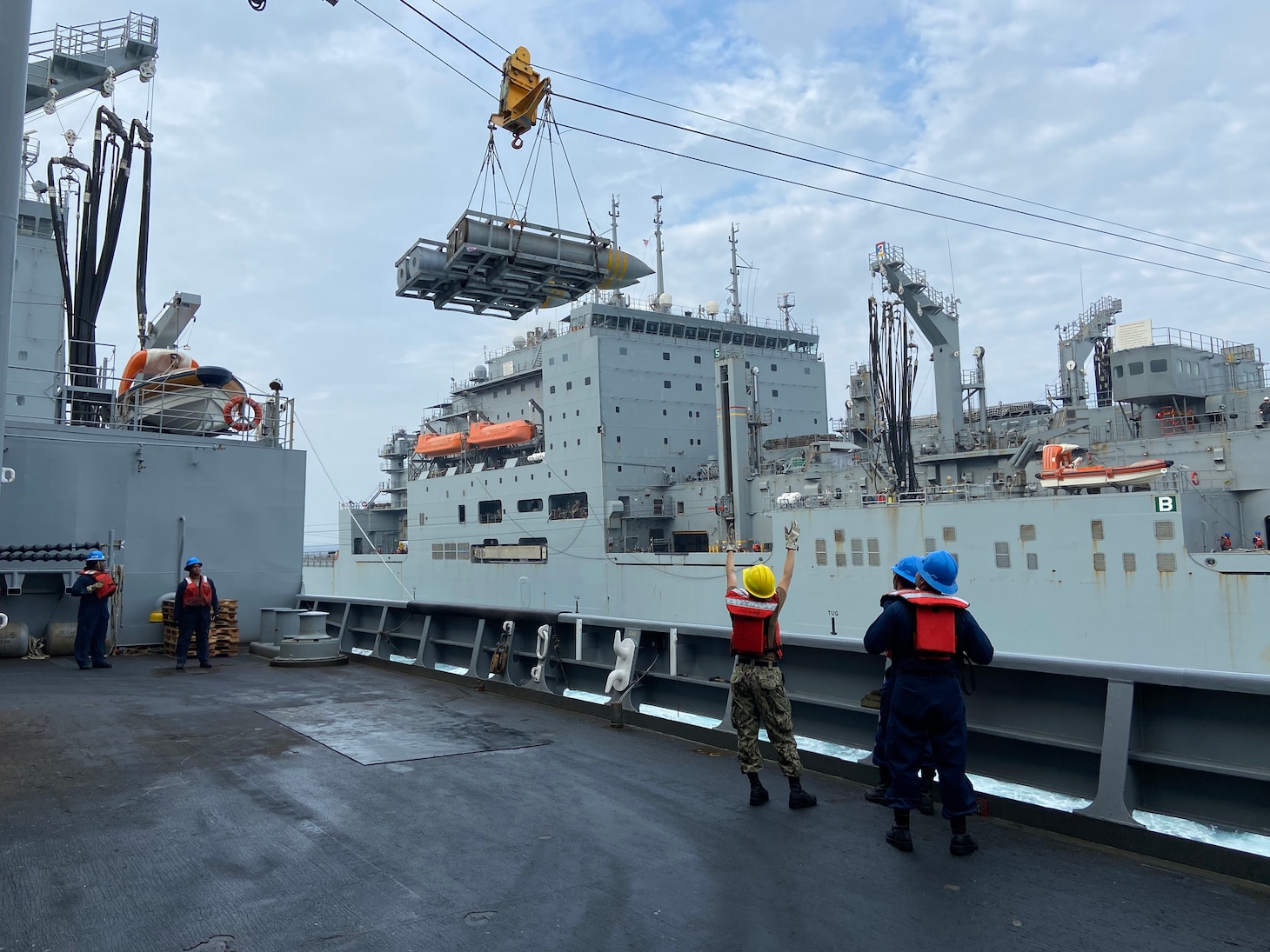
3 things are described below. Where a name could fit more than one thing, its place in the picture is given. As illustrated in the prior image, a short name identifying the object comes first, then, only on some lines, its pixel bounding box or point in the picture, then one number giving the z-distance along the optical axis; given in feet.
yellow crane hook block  30.71
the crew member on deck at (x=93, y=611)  27.73
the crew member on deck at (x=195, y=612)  28.04
